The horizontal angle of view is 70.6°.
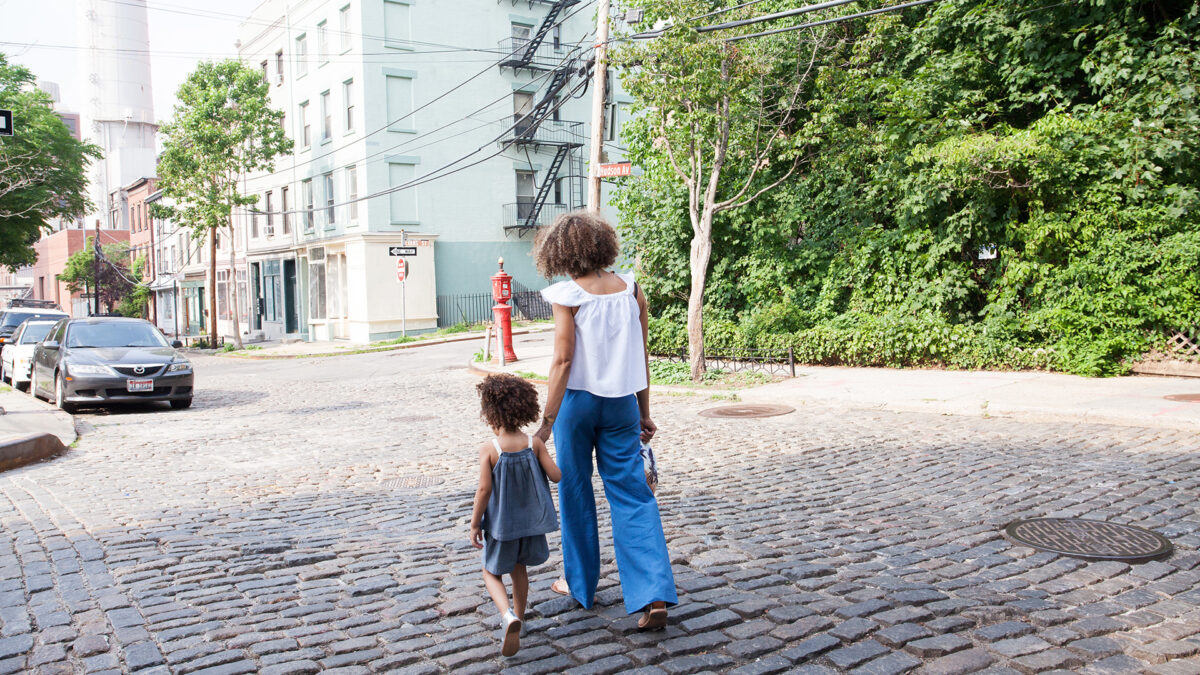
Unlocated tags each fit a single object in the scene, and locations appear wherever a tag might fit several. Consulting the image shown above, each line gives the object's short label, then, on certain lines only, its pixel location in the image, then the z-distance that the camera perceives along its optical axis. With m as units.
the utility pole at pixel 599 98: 14.25
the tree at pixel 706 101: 12.76
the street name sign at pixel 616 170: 13.41
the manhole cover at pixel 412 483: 6.74
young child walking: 3.50
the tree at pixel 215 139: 30.58
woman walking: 3.64
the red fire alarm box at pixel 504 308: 18.17
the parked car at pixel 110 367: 12.16
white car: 16.97
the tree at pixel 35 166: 28.69
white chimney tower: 83.44
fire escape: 32.81
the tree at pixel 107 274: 55.94
